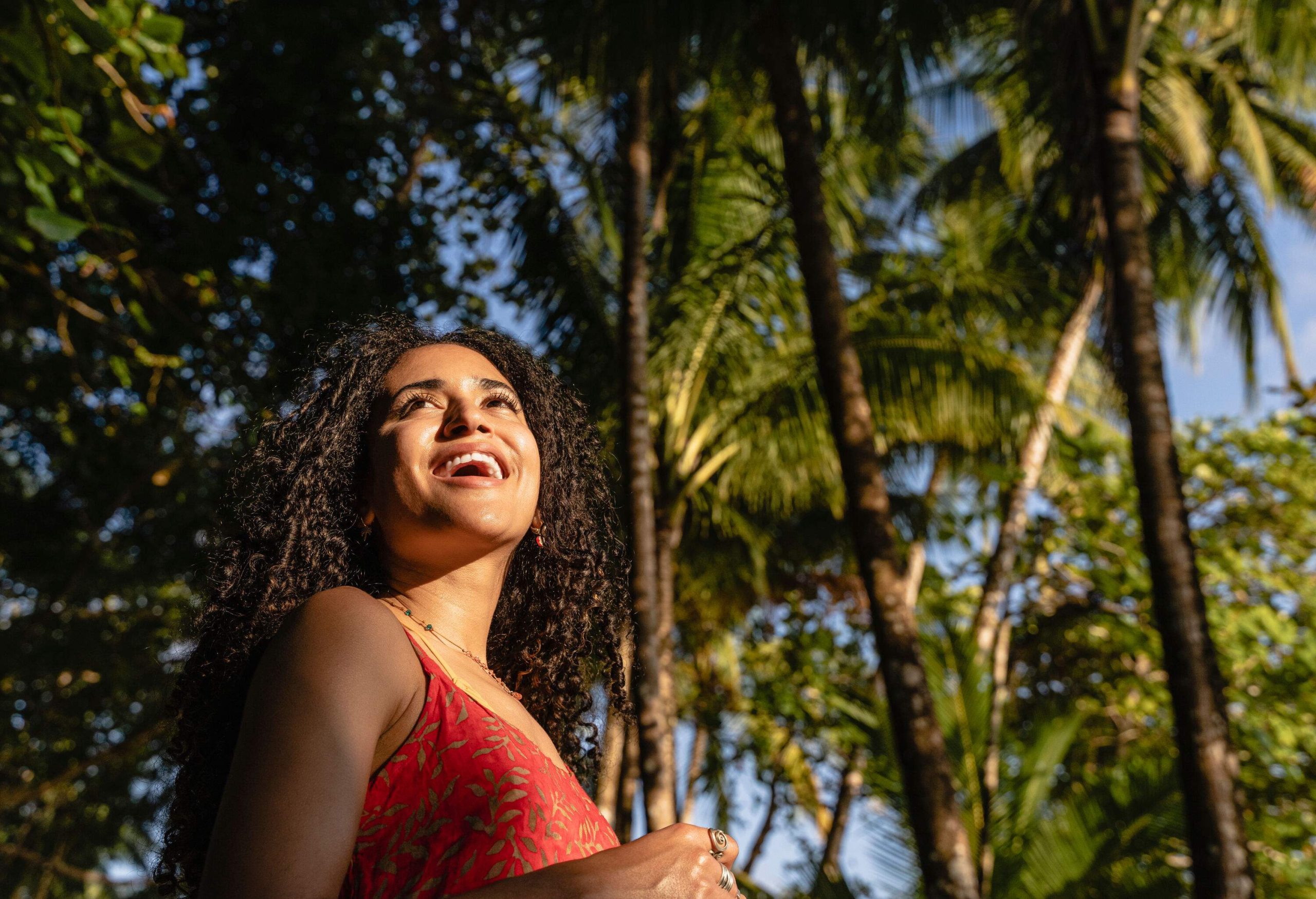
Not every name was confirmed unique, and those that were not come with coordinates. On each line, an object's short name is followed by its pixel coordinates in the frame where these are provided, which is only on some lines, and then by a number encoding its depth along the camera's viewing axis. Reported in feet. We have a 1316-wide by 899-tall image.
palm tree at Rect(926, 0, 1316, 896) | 14.32
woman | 4.24
